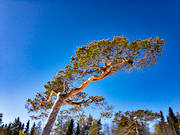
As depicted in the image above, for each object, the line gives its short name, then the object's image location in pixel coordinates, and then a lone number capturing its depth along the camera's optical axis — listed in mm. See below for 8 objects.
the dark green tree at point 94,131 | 20364
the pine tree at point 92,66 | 4992
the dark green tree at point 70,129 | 20569
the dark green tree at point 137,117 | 10817
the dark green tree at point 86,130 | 24234
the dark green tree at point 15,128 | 29348
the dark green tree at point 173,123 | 25684
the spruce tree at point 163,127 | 31984
